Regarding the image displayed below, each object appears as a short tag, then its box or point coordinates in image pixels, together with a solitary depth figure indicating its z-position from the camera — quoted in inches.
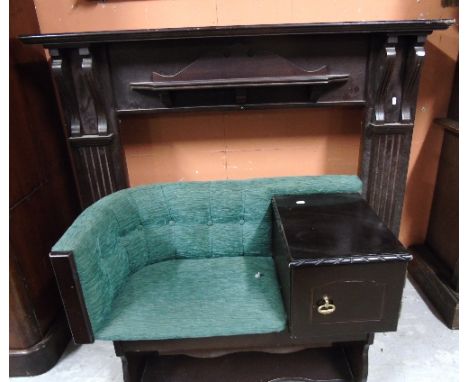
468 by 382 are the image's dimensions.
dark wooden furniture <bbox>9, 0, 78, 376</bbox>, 54.4
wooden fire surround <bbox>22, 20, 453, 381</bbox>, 52.4
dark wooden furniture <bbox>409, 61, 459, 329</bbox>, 64.7
